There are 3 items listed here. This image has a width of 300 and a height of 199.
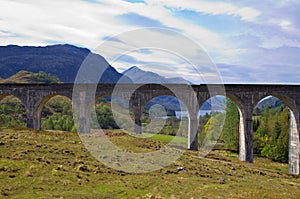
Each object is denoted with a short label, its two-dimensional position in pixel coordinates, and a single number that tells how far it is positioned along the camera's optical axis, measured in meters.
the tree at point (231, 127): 65.12
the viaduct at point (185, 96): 39.34
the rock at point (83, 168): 20.36
